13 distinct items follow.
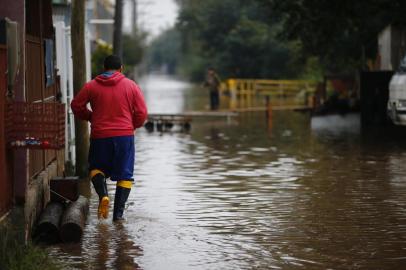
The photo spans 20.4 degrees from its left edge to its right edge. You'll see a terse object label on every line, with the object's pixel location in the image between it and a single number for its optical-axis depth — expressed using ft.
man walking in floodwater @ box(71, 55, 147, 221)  37.91
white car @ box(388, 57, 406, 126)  71.10
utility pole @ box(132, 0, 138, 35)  308.15
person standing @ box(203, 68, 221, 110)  132.16
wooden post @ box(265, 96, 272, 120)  108.57
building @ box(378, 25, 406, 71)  99.55
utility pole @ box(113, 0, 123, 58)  94.38
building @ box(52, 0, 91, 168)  54.29
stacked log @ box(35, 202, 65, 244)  34.40
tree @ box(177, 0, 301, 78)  203.82
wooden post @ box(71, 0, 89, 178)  52.29
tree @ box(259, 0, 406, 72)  98.99
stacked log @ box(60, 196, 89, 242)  34.17
